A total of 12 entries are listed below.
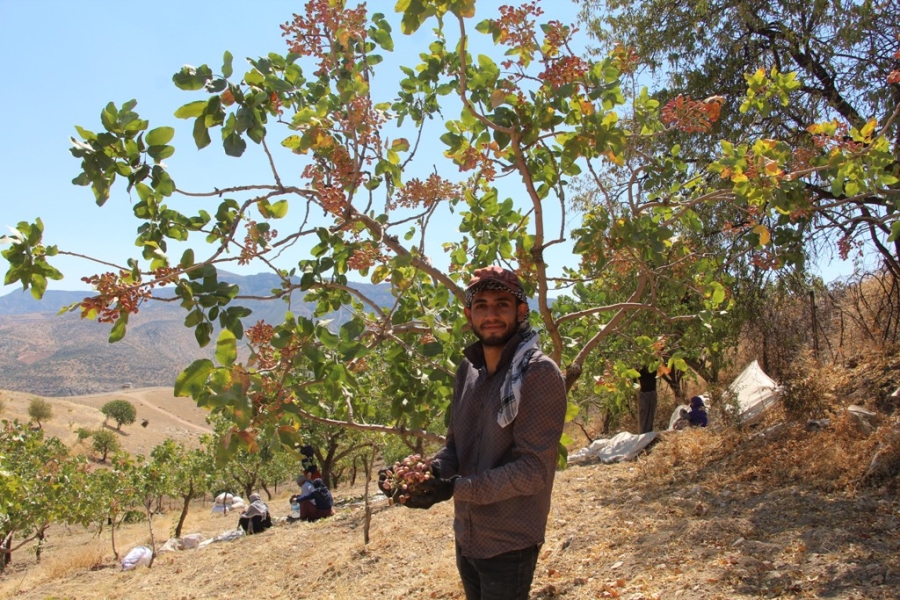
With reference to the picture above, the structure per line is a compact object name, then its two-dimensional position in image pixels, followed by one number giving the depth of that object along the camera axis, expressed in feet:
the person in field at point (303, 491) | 37.81
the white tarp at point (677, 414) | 35.99
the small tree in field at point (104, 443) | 138.72
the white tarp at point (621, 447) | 29.66
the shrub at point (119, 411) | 206.08
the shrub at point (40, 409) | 165.15
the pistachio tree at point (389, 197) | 6.79
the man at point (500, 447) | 5.90
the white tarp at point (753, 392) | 27.37
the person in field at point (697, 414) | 33.06
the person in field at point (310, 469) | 37.50
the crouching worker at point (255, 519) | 37.14
